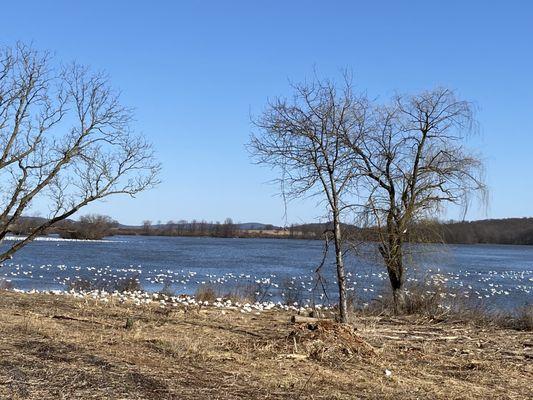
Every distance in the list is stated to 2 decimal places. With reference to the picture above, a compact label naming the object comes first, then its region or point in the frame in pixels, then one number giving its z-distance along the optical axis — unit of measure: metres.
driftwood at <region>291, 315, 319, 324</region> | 11.89
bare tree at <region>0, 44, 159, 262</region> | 13.41
